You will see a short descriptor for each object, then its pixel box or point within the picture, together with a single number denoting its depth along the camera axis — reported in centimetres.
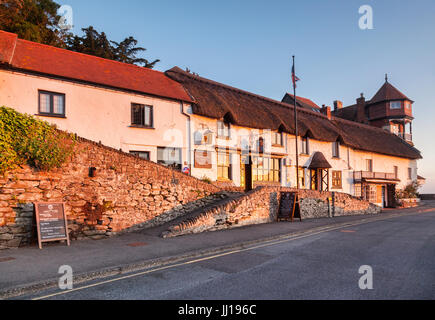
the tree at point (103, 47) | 3066
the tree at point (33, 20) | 2256
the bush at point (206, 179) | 1832
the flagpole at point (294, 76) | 2144
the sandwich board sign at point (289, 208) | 1669
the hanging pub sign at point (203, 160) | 1900
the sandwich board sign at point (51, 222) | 943
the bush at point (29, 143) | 941
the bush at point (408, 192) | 3555
